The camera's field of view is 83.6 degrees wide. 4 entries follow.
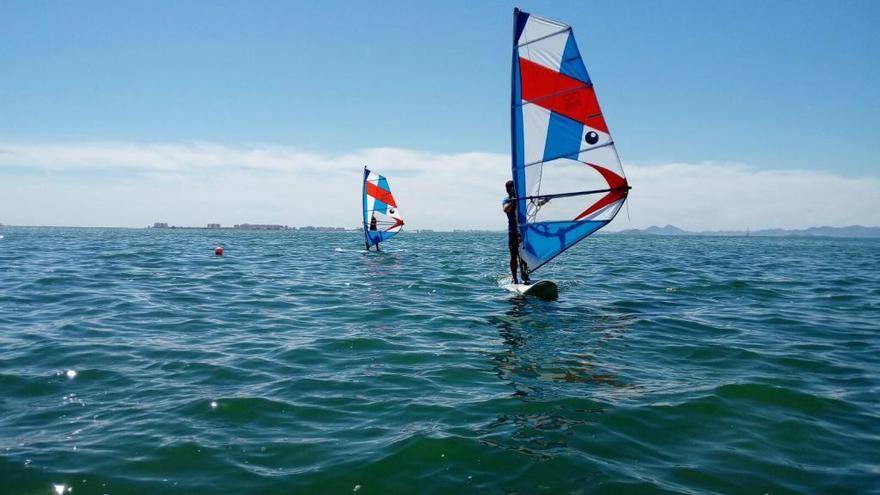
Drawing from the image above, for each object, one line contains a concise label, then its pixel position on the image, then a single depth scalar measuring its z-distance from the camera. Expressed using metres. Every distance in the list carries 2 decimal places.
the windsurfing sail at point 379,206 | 34.06
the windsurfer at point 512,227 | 15.00
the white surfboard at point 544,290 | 14.71
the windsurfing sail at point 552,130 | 12.83
